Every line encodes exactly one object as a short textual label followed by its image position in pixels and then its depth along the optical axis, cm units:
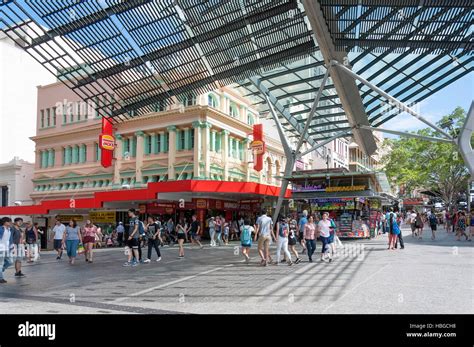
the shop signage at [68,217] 4147
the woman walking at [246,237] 1505
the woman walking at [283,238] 1439
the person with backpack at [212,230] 2528
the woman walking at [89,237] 1731
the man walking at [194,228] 2124
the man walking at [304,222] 1768
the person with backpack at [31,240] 1852
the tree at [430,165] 4203
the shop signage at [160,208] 3322
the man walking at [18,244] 1292
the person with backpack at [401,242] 1879
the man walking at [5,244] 1187
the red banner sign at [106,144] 3722
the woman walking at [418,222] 2573
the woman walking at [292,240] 1491
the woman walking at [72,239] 1667
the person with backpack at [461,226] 2441
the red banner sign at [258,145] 3938
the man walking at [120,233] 2888
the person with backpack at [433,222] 2628
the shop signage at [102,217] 3888
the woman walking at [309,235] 1505
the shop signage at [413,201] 7381
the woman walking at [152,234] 1588
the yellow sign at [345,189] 2652
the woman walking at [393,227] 1853
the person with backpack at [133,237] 1520
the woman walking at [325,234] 1495
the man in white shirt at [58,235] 1898
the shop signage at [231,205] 3528
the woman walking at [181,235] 1769
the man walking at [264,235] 1426
